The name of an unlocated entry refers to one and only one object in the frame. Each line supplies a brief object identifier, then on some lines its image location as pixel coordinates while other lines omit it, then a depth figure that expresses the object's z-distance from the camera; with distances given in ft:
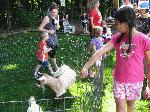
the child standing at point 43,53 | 17.32
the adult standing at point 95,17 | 19.79
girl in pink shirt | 9.12
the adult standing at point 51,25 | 18.01
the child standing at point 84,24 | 35.68
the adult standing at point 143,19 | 15.79
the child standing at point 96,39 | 17.64
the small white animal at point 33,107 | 9.88
